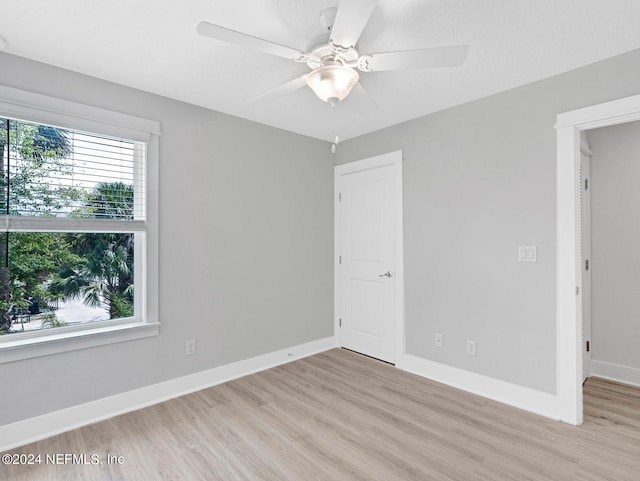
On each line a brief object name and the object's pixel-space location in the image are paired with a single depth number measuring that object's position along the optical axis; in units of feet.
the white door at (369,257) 11.64
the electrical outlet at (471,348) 9.52
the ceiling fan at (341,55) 4.60
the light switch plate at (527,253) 8.45
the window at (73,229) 7.25
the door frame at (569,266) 7.75
